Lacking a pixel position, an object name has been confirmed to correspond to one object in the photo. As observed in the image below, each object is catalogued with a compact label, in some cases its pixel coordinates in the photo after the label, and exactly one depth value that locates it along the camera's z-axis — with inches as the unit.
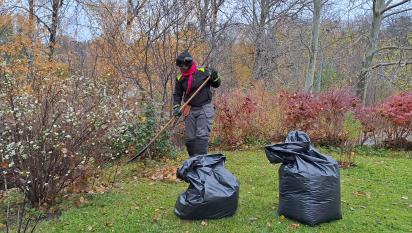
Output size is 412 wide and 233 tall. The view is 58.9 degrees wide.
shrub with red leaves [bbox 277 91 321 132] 338.6
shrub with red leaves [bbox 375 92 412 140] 333.4
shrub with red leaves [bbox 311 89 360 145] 334.6
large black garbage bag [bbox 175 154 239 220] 147.1
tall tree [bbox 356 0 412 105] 561.6
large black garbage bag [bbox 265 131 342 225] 142.9
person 209.9
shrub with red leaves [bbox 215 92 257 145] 333.4
